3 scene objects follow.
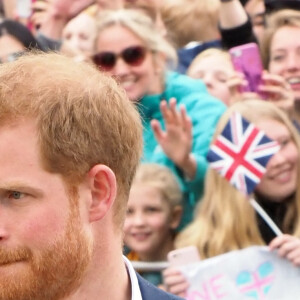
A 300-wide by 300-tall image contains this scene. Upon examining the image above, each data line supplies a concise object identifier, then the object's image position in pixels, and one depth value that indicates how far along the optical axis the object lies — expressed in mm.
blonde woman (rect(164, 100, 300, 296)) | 9203
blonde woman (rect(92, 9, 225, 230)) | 10391
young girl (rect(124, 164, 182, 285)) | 9695
